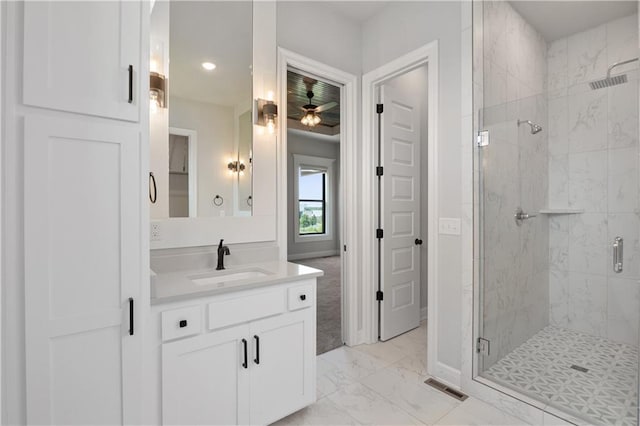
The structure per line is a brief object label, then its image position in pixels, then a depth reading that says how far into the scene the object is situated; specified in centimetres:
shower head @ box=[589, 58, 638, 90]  190
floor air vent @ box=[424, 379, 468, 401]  211
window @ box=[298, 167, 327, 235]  747
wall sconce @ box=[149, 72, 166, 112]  189
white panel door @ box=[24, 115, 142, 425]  106
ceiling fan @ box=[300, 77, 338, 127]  458
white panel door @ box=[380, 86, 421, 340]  297
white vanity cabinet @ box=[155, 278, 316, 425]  144
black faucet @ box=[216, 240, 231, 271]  200
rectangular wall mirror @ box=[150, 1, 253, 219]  195
